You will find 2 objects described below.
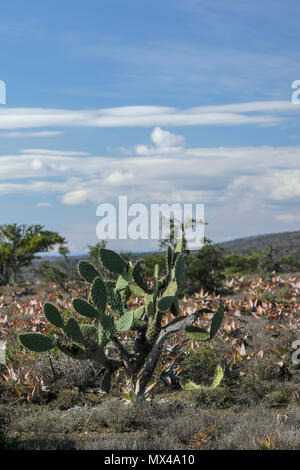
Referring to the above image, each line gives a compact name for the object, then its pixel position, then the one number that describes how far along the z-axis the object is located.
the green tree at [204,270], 14.77
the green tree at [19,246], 28.52
